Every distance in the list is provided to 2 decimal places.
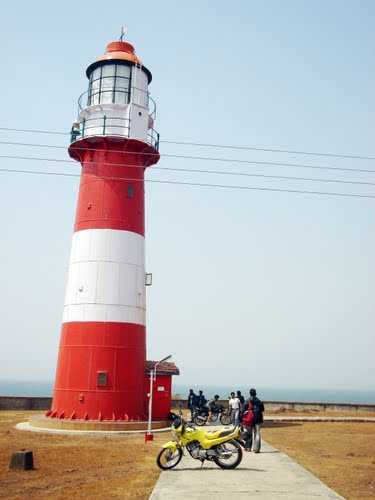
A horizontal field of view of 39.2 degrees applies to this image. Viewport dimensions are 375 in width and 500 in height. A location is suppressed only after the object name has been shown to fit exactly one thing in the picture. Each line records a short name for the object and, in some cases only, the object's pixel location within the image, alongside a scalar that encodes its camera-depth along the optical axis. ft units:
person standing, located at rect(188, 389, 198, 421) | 87.56
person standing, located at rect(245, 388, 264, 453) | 54.70
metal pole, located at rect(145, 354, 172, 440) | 64.18
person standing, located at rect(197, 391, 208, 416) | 85.92
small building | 79.10
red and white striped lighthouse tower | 73.10
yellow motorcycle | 44.11
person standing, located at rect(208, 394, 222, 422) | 89.27
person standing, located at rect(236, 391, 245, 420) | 69.48
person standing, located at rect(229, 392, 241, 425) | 70.39
